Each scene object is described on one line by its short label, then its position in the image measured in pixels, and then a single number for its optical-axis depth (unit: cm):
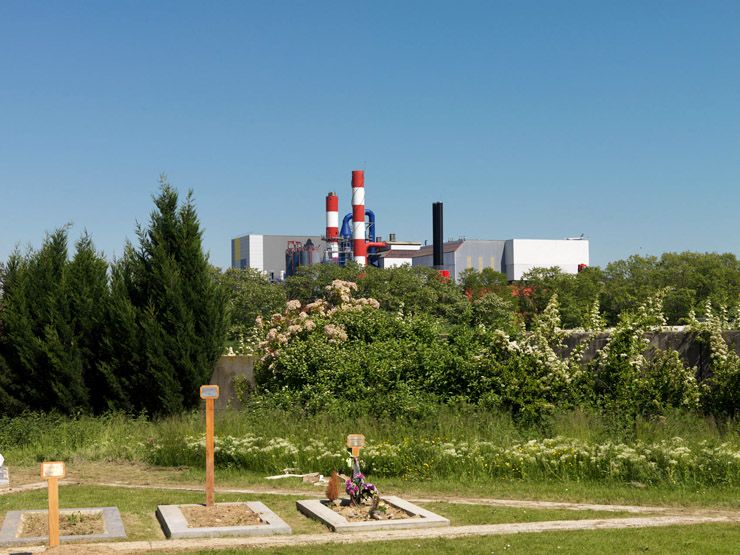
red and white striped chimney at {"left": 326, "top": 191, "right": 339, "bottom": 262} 8102
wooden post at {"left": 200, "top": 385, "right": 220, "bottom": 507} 974
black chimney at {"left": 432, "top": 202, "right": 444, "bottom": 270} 7706
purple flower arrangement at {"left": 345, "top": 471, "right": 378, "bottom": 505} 962
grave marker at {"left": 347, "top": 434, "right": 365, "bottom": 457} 954
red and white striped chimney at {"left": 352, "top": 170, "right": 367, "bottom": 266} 7475
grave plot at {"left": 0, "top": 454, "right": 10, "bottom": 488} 1004
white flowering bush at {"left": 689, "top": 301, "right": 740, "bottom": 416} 1453
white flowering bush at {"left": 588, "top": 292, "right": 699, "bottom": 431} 1489
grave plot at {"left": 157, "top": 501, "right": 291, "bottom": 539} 859
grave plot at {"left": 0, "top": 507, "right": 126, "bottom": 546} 834
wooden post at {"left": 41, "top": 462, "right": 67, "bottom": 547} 757
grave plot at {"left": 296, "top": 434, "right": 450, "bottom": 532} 890
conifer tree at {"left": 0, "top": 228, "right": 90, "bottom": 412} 1762
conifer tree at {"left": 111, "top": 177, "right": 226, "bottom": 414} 1752
